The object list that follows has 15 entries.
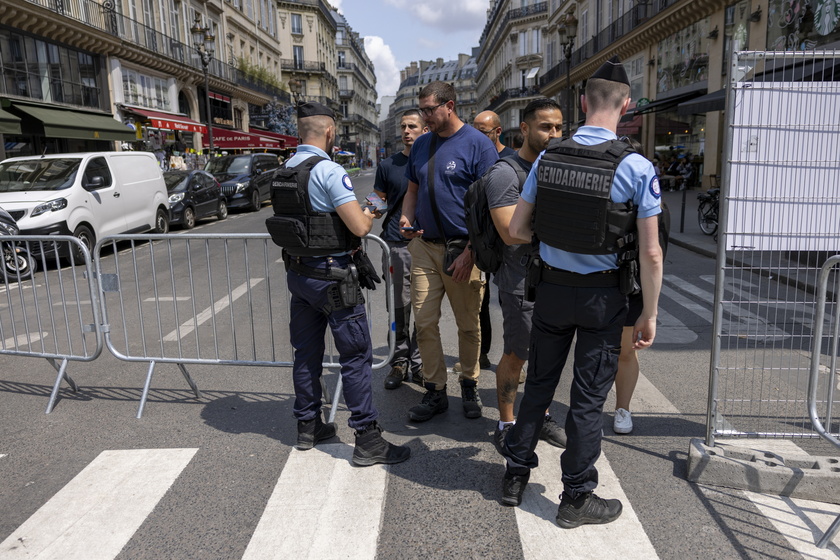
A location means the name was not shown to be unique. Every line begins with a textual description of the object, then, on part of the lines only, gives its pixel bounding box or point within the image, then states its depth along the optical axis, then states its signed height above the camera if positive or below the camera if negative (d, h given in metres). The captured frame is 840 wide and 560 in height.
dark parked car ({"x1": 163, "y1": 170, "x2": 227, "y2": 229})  15.96 -0.35
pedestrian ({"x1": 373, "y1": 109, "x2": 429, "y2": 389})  4.93 -0.54
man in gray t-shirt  3.39 -0.50
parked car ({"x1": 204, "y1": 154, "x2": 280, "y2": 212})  20.56 +0.12
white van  10.72 -0.14
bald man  5.25 +0.39
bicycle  12.98 -0.89
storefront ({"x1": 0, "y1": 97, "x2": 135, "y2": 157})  19.23 +1.83
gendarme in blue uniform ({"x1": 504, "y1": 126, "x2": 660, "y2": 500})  2.68 -0.71
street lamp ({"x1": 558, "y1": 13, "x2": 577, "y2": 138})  18.28 +3.98
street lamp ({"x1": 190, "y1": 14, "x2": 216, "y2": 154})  24.62 +5.58
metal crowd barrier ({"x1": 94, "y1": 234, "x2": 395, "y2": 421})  4.70 -1.44
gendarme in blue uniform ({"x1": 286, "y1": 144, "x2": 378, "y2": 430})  3.42 -0.83
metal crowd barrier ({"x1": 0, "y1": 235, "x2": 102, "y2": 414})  4.70 -1.37
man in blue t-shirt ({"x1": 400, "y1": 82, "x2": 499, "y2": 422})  4.00 -0.38
